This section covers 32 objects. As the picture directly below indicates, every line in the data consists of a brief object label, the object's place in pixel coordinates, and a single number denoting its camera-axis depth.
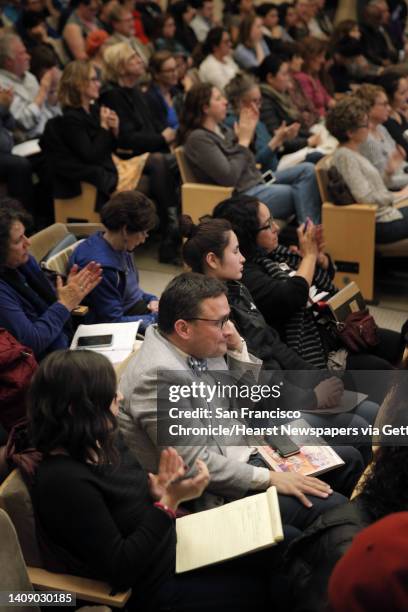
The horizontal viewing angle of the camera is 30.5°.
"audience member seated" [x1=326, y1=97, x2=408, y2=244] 4.31
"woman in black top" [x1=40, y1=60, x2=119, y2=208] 4.72
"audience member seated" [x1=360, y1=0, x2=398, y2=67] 8.64
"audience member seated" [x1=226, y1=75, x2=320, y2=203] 4.69
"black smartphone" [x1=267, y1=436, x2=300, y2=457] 2.31
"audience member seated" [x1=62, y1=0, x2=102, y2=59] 7.01
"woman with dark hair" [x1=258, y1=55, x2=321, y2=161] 5.74
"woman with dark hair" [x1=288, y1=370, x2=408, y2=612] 1.56
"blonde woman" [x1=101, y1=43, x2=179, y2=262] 5.05
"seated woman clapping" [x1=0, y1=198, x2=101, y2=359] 2.72
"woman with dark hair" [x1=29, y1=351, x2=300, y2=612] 1.69
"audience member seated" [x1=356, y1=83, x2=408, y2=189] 4.75
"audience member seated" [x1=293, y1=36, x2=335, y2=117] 6.67
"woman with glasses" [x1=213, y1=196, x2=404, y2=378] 3.06
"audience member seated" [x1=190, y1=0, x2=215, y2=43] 8.77
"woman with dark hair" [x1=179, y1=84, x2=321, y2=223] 4.51
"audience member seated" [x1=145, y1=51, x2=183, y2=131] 5.60
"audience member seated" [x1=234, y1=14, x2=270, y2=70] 7.46
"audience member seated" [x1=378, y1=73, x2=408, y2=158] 5.45
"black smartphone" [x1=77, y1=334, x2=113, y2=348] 2.81
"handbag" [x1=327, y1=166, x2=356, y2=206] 4.35
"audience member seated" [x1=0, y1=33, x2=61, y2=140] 5.26
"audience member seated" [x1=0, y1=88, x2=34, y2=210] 4.85
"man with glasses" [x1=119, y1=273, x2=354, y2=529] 2.09
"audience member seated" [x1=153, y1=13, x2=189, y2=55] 7.94
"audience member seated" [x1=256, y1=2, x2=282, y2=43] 8.91
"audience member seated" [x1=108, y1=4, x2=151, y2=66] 7.18
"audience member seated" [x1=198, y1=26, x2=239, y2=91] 6.77
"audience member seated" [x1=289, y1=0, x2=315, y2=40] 9.34
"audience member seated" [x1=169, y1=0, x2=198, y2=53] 8.51
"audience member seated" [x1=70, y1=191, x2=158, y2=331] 3.20
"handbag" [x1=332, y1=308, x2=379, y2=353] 3.10
